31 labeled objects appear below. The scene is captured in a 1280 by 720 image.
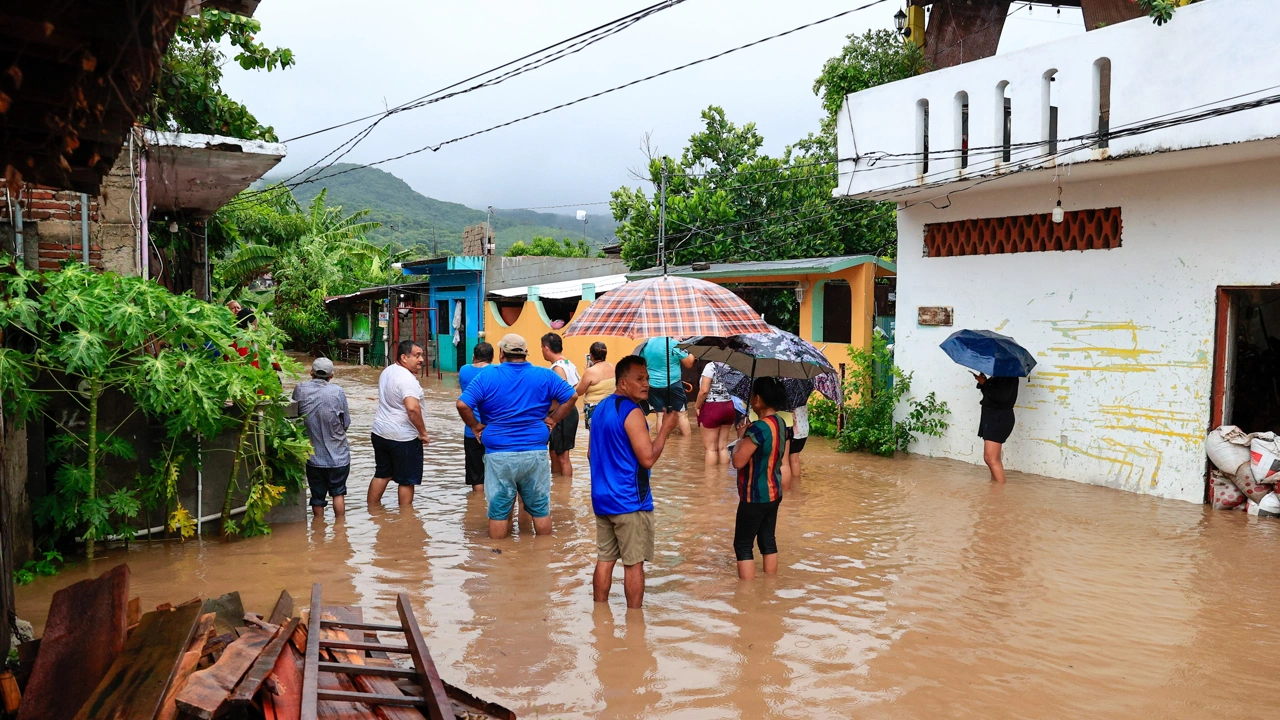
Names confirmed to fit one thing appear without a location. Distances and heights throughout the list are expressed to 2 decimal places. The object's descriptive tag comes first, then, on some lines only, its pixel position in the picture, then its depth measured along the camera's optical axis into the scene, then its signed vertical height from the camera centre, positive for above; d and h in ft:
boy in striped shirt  21.26 -3.11
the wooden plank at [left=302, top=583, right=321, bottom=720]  12.94 -5.20
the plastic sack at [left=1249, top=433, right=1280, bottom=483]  28.53 -3.92
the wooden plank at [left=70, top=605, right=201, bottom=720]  12.35 -4.84
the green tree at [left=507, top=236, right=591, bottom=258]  136.34 +11.77
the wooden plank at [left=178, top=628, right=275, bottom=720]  12.14 -4.92
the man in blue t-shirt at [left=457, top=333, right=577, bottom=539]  24.80 -2.58
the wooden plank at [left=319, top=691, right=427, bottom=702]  13.64 -5.49
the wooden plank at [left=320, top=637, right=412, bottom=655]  15.89 -5.46
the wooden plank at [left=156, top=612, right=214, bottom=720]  12.23 -4.85
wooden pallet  13.71 -5.49
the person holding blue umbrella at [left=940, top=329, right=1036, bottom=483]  34.04 -1.64
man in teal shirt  38.50 -1.63
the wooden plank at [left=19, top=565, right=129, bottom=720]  13.70 -4.94
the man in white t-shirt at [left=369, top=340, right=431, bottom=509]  28.02 -2.98
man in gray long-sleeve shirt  27.27 -2.99
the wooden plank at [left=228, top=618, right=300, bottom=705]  12.57 -4.98
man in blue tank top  19.17 -2.80
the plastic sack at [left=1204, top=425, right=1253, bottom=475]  29.50 -3.76
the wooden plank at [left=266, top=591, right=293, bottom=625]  16.72 -5.24
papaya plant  20.97 -1.14
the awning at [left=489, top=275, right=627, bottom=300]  76.84 +3.41
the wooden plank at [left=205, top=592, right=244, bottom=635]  17.03 -5.21
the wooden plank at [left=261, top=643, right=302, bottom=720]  13.09 -5.29
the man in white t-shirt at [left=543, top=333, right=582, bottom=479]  31.27 -3.65
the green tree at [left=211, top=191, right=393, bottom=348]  111.45 +7.41
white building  28.43 +3.73
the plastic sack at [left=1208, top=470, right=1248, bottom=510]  29.96 -5.29
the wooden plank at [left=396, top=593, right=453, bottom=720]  13.52 -5.39
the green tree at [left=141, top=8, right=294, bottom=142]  35.83 +9.84
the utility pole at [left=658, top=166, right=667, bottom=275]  64.80 +8.08
